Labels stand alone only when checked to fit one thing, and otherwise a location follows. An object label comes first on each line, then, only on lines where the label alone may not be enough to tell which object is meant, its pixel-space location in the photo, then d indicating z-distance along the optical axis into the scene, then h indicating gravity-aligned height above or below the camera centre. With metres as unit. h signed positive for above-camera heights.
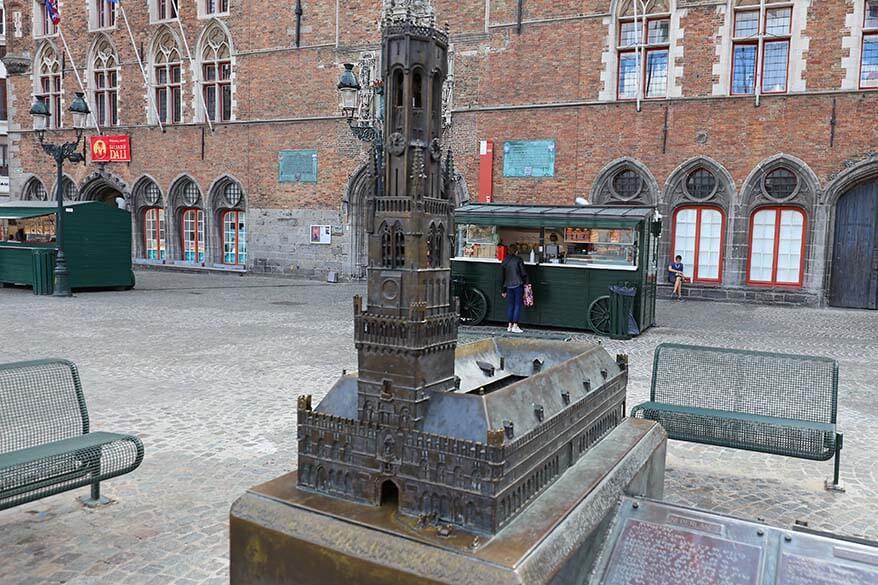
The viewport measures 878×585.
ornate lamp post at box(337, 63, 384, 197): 13.55 +2.51
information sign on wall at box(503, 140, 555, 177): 19.69 +2.05
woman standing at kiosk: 12.60 -0.96
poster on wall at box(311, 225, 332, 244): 23.23 -0.22
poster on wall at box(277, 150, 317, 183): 23.45 +2.03
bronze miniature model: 2.61 -0.64
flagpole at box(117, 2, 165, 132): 26.36 +5.13
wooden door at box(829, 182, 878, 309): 16.92 -0.32
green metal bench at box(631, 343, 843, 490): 4.78 -1.27
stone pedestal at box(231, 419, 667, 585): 2.40 -1.12
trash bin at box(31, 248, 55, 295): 17.03 -1.17
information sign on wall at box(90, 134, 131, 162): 26.97 +2.89
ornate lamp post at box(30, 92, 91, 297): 16.80 +1.65
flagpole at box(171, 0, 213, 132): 25.44 +5.31
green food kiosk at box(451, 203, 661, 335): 12.52 -0.52
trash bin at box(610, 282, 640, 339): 12.06 -1.37
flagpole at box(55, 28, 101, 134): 27.72 +5.37
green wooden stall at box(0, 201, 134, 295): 17.52 -0.63
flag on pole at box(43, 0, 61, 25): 24.27 +7.25
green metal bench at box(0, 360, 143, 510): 3.71 -1.35
